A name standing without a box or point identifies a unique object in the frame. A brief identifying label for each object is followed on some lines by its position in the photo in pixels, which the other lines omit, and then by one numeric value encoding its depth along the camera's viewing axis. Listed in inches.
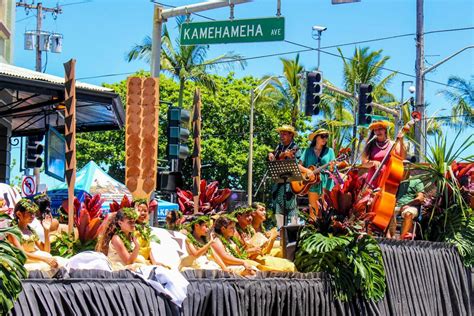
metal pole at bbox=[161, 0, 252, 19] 666.8
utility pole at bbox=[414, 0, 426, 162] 1188.5
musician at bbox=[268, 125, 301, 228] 527.2
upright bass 498.9
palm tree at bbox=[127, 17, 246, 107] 1787.6
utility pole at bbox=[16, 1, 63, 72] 1775.3
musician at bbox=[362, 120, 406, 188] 522.9
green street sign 674.2
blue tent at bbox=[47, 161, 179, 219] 1071.6
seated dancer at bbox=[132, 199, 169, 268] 395.5
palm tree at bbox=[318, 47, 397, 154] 1876.2
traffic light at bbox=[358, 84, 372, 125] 1123.3
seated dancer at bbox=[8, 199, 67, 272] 328.1
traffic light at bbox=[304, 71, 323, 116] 1107.5
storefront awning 634.8
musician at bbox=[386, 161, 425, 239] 552.7
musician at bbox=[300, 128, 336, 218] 536.1
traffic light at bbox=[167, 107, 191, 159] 665.6
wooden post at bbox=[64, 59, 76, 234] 470.9
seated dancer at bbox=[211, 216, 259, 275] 412.0
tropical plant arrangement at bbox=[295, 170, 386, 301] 433.4
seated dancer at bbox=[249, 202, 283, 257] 481.0
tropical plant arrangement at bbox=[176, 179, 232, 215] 579.2
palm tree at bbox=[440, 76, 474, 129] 1856.5
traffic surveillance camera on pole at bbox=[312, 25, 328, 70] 1528.5
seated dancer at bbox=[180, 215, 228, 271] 402.6
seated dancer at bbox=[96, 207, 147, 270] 363.9
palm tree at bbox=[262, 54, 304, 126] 2001.7
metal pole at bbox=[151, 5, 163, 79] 647.1
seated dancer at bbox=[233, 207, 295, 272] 443.5
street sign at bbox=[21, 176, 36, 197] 1103.0
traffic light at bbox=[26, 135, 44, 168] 965.2
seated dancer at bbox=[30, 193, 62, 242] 418.9
